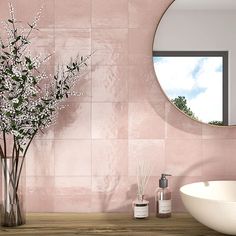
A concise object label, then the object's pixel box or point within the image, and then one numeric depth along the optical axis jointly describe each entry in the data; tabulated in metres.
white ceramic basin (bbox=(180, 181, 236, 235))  1.35
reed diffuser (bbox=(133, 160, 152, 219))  1.69
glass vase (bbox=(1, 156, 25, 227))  1.62
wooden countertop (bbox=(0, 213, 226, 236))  1.53
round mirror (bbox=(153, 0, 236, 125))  1.81
